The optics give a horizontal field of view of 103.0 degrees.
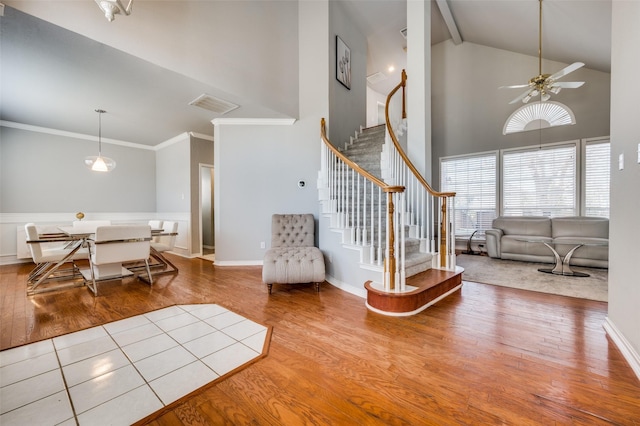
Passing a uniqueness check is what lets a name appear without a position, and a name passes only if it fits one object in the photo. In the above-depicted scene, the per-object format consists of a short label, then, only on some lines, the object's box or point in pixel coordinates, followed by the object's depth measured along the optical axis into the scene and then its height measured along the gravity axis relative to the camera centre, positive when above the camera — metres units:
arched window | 5.05 +1.91
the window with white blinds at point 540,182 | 5.03 +0.57
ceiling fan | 3.67 +1.87
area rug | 3.10 -1.00
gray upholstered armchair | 3.03 -0.67
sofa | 4.16 -0.52
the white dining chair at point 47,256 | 3.08 -0.59
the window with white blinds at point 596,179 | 4.69 +0.55
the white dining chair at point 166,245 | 4.24 -0.60
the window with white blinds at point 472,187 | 5.91 +0.53
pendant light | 4.07 +0.78
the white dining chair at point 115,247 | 3.13 -0.48
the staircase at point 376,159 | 3.20 +0.90
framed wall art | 4.82 +2.89
